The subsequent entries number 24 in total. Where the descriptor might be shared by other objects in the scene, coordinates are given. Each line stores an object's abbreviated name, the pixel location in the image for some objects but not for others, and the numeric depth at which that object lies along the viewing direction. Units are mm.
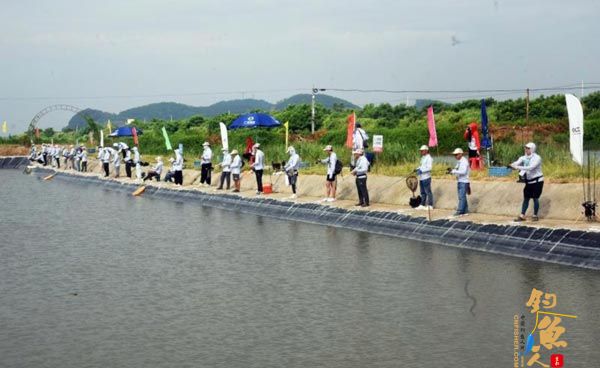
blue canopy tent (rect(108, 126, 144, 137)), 58650
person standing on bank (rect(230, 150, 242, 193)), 32684
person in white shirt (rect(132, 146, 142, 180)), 44409
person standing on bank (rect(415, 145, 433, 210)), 22984
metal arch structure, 99375
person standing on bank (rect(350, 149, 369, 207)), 25031
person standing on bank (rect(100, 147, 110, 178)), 50062
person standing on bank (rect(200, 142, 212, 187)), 35497
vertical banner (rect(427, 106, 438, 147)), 29562
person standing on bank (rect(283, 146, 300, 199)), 29422
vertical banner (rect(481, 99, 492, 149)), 28703
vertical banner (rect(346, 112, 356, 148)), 31438
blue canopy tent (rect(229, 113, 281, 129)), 36281
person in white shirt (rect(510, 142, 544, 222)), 19172
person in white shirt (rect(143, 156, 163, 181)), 42750
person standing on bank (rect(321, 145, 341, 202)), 26703
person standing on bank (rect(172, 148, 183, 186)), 39250
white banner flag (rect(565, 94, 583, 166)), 18281
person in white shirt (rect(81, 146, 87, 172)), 59625
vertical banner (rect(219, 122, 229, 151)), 36781
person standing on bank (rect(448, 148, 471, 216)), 21344
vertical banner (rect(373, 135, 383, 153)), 28788
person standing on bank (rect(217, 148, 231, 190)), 33938
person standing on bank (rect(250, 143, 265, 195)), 30906
